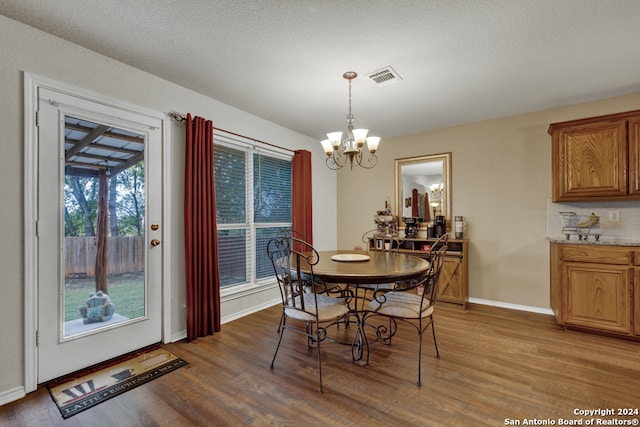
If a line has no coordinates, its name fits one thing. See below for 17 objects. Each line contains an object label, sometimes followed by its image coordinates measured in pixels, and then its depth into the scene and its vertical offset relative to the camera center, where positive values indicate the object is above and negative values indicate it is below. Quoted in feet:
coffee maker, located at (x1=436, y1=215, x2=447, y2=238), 13.16 -0.44
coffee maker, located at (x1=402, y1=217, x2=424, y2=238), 13.83 -0.49
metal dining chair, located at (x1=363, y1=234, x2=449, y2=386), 7.09 -2.28
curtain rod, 8.98 +3.14
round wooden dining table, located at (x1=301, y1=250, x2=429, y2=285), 6.50 -1.30
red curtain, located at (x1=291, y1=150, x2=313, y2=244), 13.58 +1.00
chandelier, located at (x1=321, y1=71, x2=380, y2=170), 8.23 +2.16
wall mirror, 13.54 +1.41
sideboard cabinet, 12.00 -2.52
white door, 6.68 -0.38
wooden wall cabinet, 9.24 +1.89
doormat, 5.99 -3.76
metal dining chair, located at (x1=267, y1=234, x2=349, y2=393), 6.79 -2.25
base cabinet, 8.75 -2.32
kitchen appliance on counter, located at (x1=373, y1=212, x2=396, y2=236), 14.16 -0.35
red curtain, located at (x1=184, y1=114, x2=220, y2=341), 9.05 -0.52
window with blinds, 10.82 +0.49
